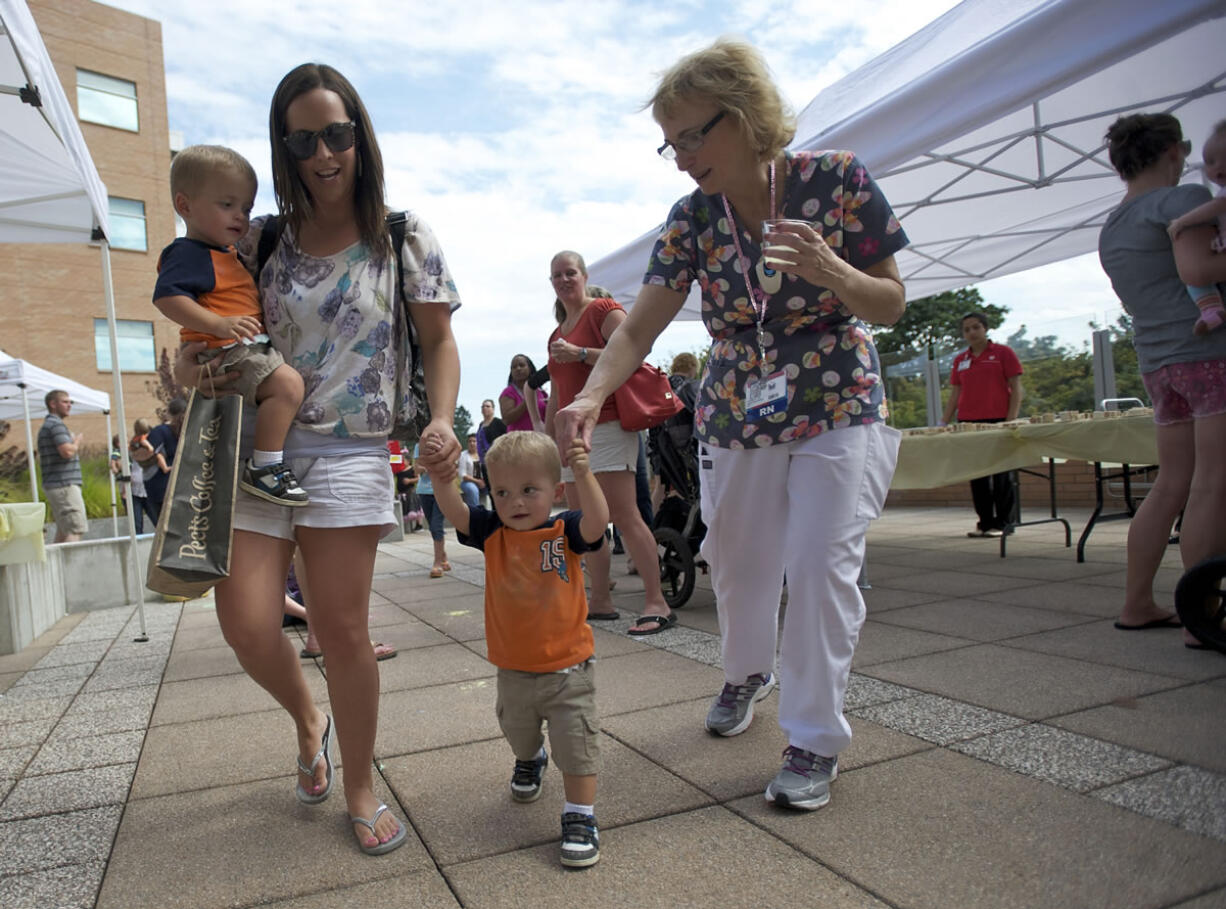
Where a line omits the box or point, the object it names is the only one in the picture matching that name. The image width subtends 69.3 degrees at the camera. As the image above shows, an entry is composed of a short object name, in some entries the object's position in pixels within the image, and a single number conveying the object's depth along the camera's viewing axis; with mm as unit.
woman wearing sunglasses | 2078
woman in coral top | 4438
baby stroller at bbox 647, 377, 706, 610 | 5000
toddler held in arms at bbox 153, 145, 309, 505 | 2031
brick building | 23562
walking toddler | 2049
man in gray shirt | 8727
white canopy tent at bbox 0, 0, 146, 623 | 3723
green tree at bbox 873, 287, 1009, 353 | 37219
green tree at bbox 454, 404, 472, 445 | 62975
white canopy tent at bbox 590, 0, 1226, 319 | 3766
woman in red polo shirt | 7379
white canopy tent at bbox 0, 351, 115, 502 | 9750
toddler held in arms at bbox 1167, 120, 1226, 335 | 3090
